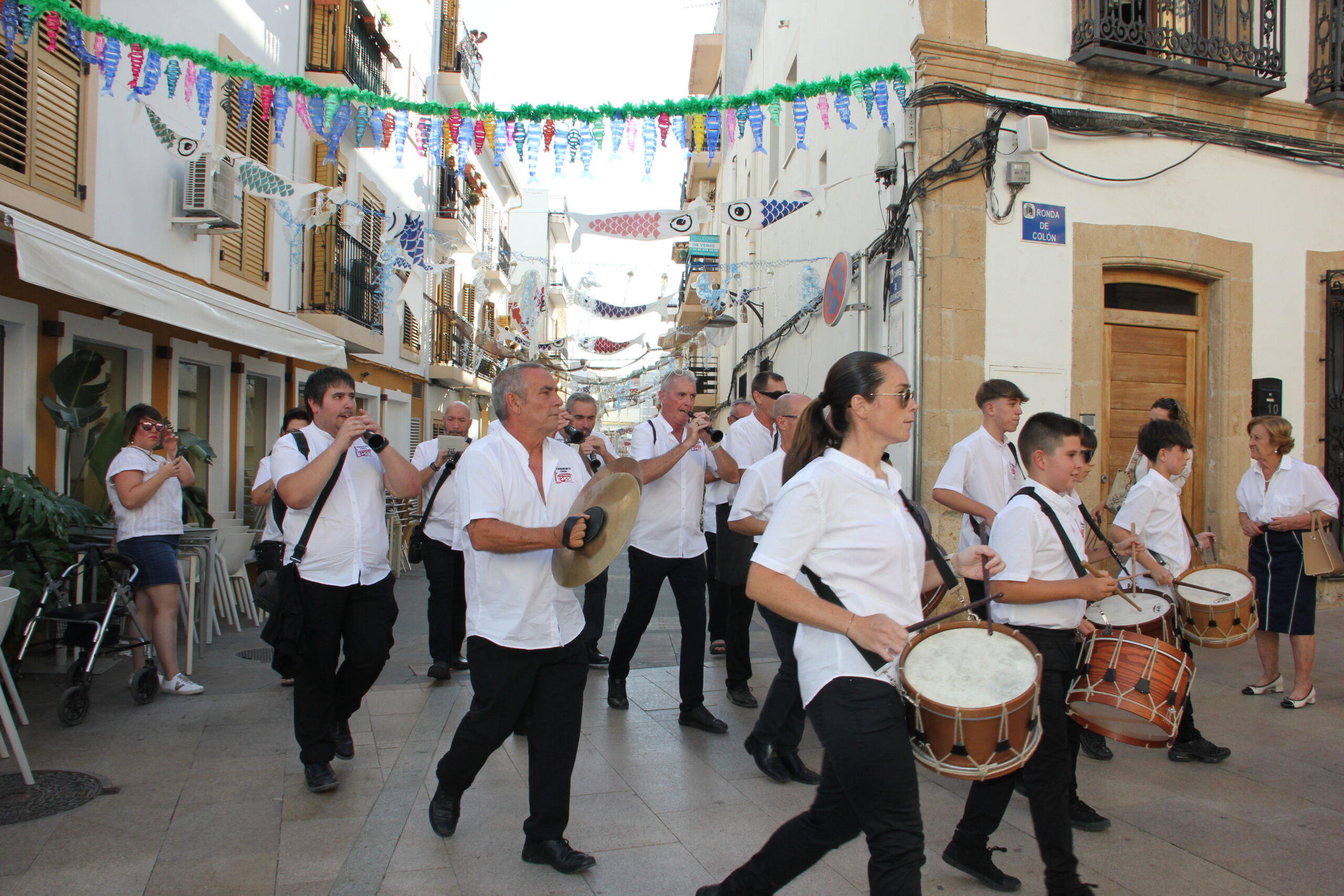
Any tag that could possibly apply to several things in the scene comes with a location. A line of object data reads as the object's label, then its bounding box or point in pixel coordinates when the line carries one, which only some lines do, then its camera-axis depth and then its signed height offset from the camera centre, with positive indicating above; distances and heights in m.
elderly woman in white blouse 5.52 -0.50
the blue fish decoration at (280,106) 7.08 +2.61
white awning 5.21 +1.03
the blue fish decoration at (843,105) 7.09 +2.68
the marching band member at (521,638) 3.29 -0.68
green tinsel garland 6.80 +2.71
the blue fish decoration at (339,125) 7.16 +2.52
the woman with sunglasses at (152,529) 5.70 -0.53
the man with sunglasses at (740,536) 5.21 -0.50
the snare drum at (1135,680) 3.23 -0.79
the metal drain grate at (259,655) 7.00 -1.61
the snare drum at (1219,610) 4.33 -0.72
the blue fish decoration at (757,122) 7.29 +2.63
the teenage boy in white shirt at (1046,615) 2.93 -0.57
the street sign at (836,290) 9.31 +1.70
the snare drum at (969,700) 2.40 -0.64
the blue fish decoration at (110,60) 6.61 +2.76
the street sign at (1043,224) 8.22 +2.06
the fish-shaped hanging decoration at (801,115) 7.01 +2.57
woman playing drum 2.27 -0.40
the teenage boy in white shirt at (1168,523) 4.60 -0.33
